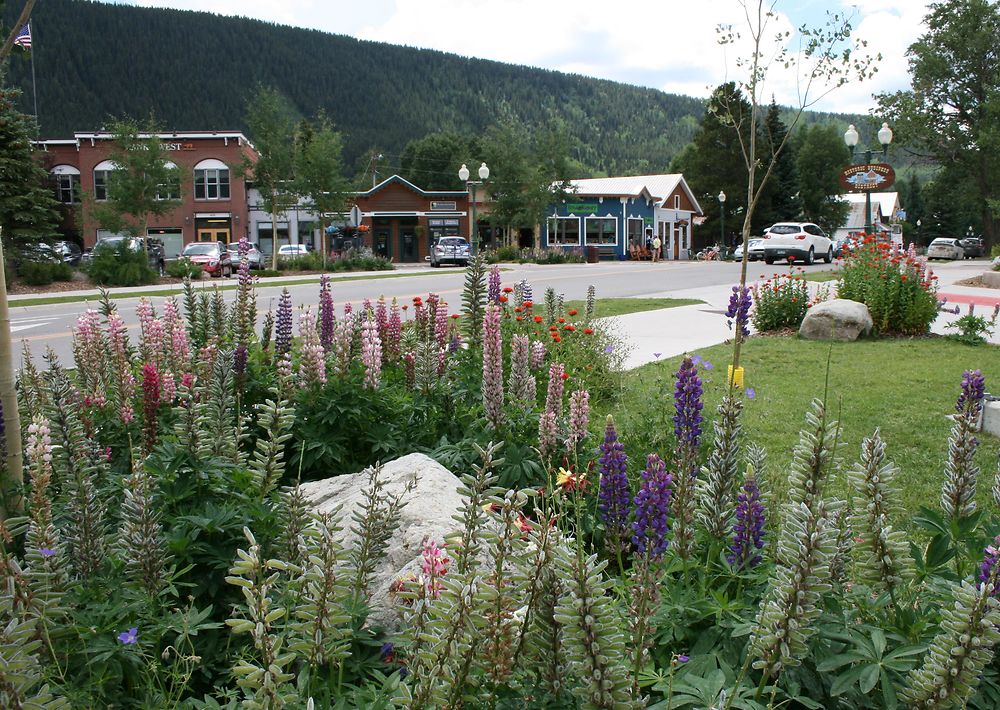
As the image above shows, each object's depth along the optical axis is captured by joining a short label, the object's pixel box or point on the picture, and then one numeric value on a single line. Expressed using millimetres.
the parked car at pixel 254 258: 43781
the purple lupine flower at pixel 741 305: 4133
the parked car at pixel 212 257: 39688
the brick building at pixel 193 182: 67625
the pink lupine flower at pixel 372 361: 5137
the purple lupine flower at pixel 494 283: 7001
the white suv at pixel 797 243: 48375
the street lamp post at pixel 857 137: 26291
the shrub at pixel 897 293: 13750
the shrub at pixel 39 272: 30719
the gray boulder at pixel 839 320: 13086
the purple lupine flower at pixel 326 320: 6270
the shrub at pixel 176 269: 32734
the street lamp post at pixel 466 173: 40753
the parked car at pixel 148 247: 34656
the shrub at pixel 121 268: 31172
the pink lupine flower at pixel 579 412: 3725
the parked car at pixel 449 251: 50812
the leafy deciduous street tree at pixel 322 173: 47406
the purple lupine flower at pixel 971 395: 2846
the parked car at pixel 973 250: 78250
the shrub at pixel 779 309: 14789
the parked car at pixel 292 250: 58675
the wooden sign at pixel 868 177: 26859
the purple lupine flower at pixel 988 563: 2078
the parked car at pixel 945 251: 77375
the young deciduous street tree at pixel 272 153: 46844
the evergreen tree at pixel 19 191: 31641
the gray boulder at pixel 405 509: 3133
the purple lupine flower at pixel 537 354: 6362
